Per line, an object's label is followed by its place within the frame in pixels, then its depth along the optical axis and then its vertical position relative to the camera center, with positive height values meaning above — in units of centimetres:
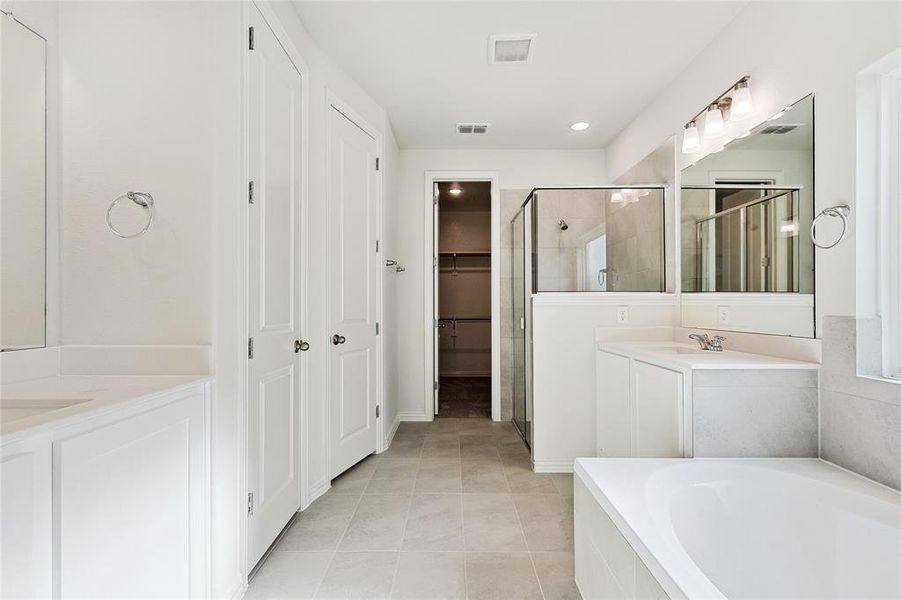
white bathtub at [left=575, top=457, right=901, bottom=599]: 118 -67
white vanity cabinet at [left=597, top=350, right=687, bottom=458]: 186 -55
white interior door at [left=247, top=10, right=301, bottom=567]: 177 +6
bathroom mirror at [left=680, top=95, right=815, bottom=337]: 183 +35
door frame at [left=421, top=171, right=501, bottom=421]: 410 +14
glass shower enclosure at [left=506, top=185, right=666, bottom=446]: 302 +43
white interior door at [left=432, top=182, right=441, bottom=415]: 414 +7
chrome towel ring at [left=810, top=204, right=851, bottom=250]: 160 +33
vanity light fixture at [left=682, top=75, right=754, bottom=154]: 213 +101
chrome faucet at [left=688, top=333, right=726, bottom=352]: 228 -23
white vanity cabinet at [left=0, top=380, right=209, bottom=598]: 87 -49
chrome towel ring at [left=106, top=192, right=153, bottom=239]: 145 +34
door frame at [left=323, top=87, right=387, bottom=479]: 321 +10
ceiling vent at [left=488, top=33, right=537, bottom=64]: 241 +147
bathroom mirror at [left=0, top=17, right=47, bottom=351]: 137 +38
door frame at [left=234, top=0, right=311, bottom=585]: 166 +13
